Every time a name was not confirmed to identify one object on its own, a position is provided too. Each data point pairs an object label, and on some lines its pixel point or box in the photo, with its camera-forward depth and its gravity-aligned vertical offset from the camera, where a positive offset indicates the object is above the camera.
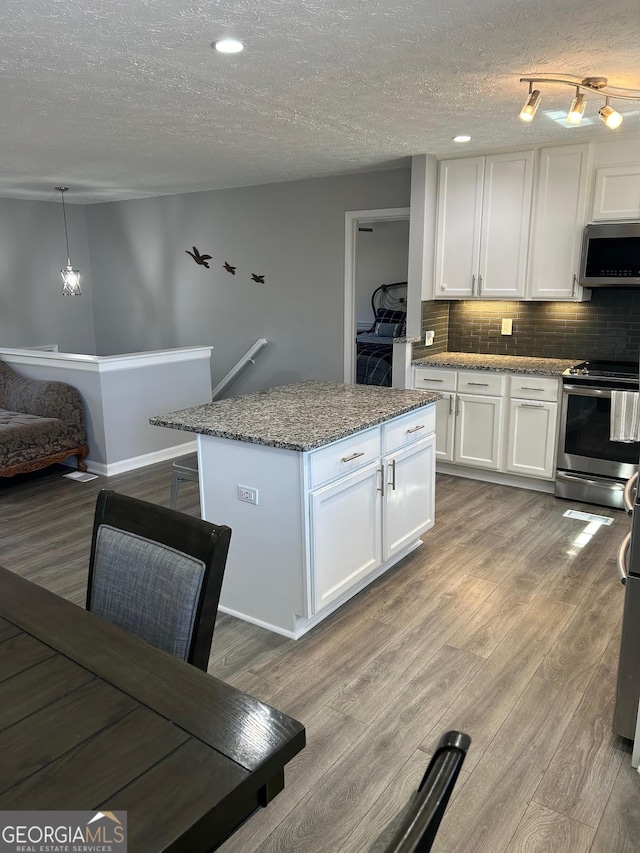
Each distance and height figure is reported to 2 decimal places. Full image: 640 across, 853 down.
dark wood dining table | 0.91 -0.72
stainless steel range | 4.07 -1.01
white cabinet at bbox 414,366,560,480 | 4.40 -0.94
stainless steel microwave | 4.04 +0.21
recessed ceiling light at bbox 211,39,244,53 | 2.39 +0.92
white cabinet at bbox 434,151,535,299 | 4.46 +0.45
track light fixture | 2.75 +0.81
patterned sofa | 4.68 -1.00
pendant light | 5.87 +0.10
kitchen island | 2.60 -0.88
